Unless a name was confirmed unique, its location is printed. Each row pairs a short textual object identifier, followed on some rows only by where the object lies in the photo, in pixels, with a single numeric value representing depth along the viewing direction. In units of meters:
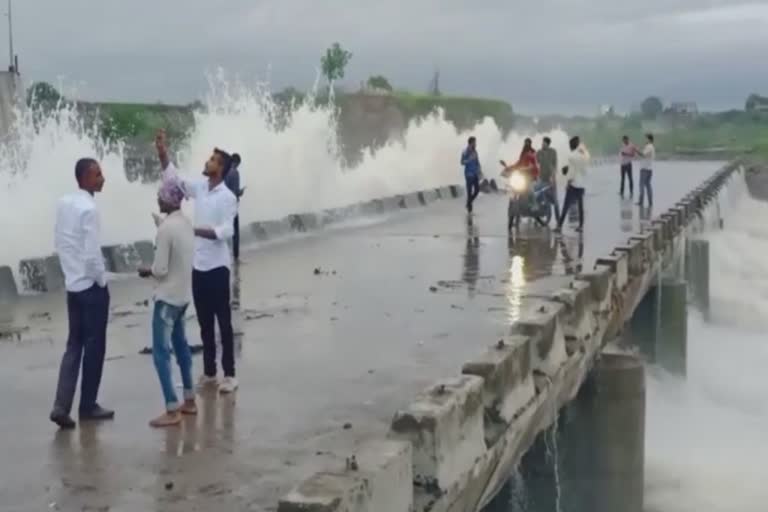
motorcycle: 21.31
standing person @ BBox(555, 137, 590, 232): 20.83
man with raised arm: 7.93
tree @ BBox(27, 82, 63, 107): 38.33
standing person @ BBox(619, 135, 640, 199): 28.83
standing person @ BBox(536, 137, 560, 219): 21.91
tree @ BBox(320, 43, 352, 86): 81.31
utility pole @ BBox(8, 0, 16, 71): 33.16
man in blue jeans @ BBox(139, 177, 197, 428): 7.37
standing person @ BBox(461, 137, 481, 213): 25.23
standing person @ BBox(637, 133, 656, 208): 26.58
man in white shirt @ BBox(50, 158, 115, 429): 7.21
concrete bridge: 5.91
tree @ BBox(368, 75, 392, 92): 80.89
